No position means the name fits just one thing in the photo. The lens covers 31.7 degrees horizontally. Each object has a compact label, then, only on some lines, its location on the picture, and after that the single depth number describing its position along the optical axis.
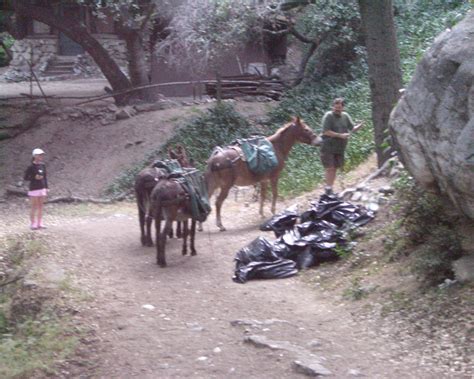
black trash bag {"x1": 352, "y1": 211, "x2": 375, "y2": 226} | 11.96
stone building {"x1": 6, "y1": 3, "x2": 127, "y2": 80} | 35.84
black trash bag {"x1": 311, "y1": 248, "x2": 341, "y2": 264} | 11.52
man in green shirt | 14.45
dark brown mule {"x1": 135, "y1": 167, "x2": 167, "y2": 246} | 13.16
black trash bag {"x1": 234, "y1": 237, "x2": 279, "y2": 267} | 11.48
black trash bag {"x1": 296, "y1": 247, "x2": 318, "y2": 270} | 11.52
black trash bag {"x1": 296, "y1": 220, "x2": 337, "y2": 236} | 11.90
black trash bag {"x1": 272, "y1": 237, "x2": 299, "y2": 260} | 11.67
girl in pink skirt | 14.35
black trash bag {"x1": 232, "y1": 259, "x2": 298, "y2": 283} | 11.21
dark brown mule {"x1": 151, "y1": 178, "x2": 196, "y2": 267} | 12.15
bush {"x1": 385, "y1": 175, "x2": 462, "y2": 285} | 9.05
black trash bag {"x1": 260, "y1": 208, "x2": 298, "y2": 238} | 12.64
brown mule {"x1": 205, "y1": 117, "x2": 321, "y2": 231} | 14.85
